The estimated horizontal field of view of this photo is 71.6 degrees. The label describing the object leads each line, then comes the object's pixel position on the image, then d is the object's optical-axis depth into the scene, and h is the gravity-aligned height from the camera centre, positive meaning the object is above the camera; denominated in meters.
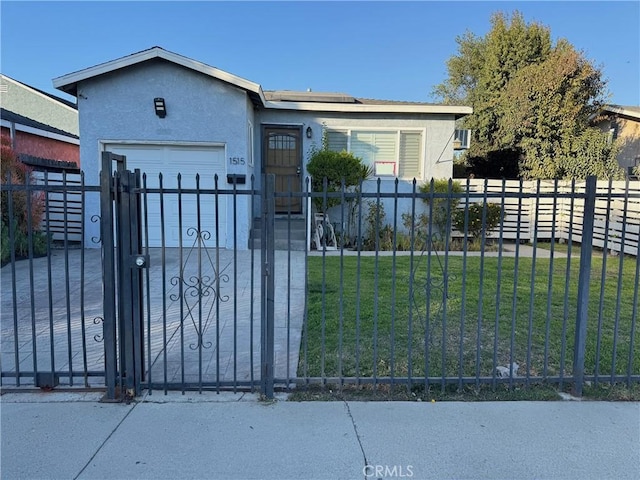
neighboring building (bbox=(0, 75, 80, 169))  12.70 +2.56
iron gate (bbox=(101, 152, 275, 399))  3.20 -0.72
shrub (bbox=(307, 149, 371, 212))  10.44 +0.70
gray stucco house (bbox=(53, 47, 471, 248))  9.41 +1.72
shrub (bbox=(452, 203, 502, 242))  10.86 -0.47
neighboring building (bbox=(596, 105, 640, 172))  16.59 +2.85
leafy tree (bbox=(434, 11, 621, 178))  14.98 +3.42
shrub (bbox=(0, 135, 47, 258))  8.70 -0.32
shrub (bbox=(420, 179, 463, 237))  10.91 -0.19
